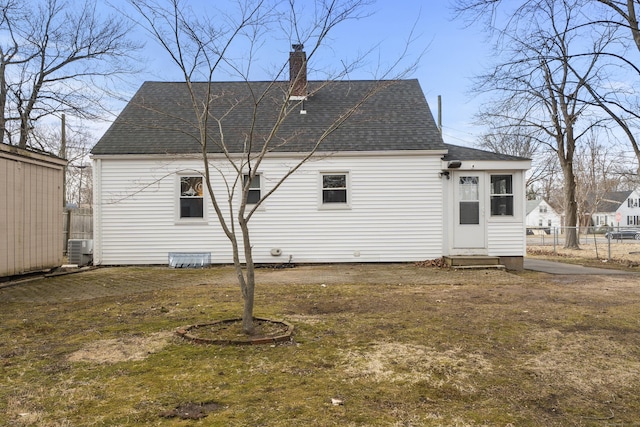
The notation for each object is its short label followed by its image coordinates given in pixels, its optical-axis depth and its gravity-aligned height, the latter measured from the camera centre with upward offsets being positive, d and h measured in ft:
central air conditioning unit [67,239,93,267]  42.78 -2.90
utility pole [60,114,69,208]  71.77 +13.50
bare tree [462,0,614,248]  42.60 +15.45
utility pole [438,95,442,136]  84.38 +20.94
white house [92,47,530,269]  42.45 +1.60
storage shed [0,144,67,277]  30.09 +0.80
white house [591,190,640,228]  247.70 +5.78
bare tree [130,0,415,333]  17.40 +7.59
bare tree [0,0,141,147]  57.31 +18.17
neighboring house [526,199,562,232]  258.43 +4.31
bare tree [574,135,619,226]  147.87 +15.74
